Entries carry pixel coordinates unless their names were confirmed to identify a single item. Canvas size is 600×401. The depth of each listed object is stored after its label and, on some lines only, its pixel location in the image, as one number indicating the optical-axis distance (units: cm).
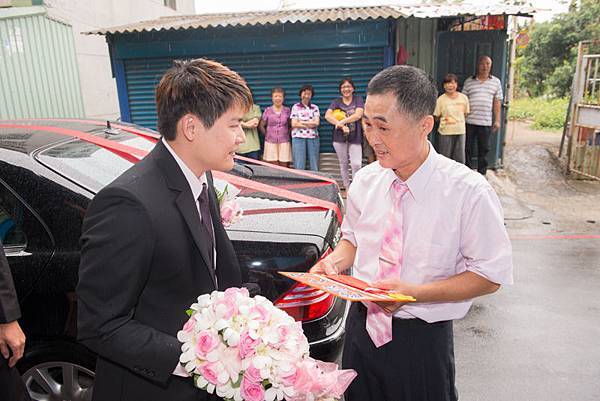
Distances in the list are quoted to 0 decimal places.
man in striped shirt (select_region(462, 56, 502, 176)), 781
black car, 235
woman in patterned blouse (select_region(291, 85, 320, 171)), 786
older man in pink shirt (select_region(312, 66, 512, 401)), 162
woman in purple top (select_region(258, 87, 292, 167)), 798
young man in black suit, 128
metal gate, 828
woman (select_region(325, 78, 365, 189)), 755
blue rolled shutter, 831
